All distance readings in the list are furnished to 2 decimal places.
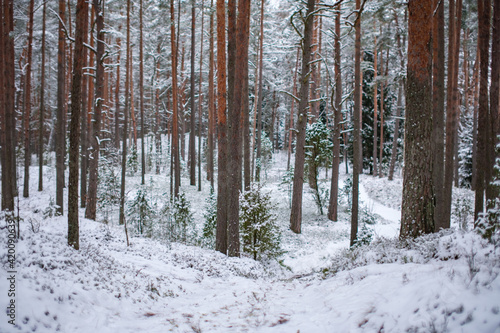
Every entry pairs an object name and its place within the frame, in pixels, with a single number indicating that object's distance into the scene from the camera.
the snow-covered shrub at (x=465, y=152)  23.52
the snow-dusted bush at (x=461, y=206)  13.43
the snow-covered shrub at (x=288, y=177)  18.11
